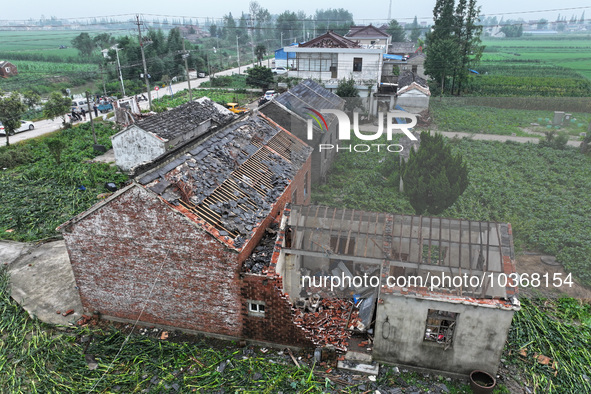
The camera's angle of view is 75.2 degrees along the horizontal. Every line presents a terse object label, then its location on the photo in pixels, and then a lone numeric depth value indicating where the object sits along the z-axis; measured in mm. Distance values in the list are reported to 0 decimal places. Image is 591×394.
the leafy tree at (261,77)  51625
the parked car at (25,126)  33175
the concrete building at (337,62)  37344
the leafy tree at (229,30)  128000
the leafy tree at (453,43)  45000
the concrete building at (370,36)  62344
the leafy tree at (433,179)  16547
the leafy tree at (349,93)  36031
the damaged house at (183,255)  9633
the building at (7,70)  57312
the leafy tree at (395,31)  102000
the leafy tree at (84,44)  82188
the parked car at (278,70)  56269
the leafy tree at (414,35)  130163
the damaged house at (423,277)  9148
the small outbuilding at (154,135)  21281
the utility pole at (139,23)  35612
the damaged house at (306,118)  21062
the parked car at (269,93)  44169
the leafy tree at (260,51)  75125
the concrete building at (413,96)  38312
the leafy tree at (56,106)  33000
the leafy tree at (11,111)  26803
